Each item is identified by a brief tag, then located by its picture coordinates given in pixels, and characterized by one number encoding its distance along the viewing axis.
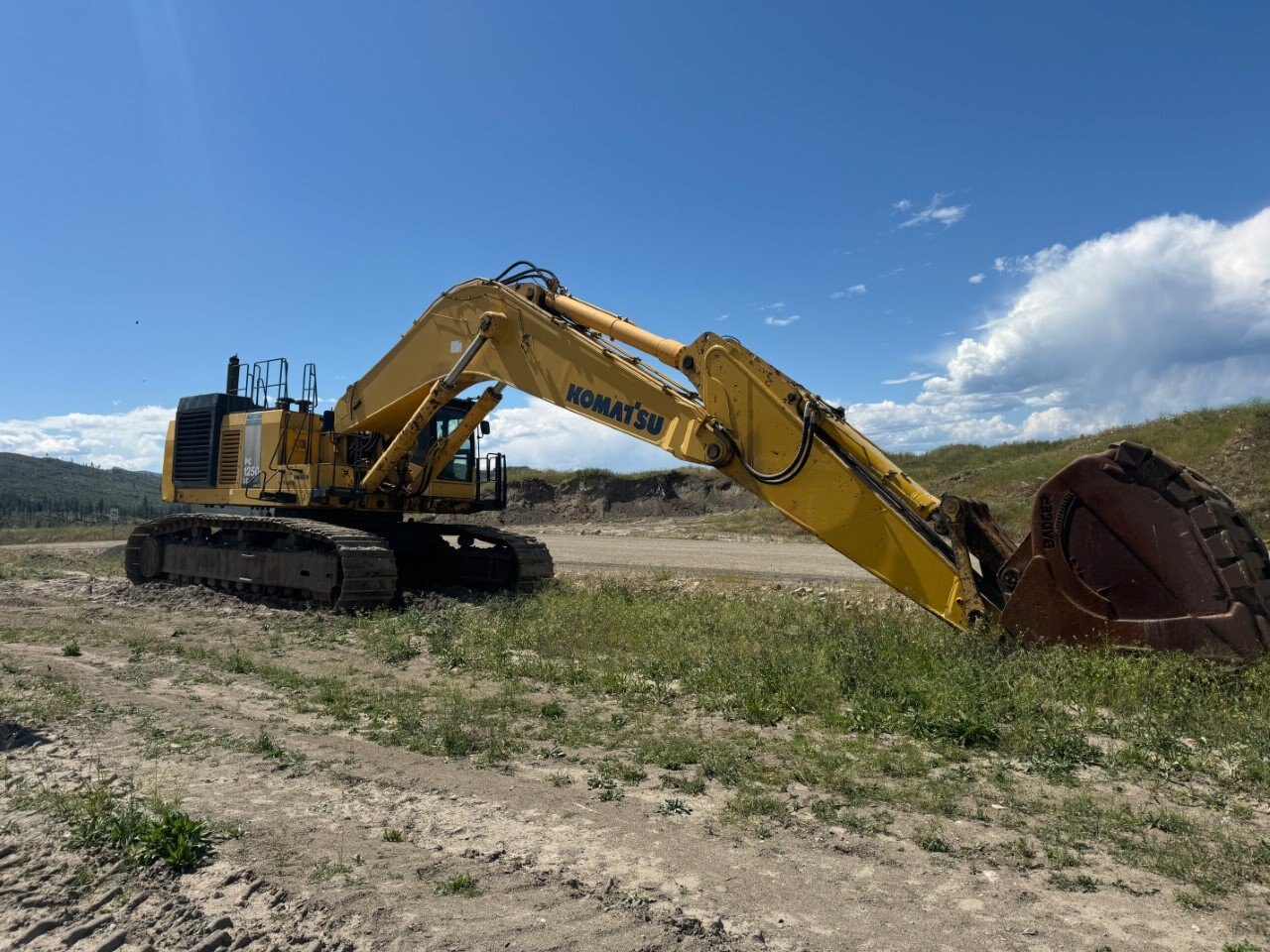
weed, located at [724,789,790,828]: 4.41
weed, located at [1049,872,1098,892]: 3.62
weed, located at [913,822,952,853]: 4.04
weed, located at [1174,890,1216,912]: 3.43
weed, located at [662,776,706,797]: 4.81
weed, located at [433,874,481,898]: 3.60
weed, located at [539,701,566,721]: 6.41
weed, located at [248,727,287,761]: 5.48
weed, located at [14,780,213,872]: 3.89
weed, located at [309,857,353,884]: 3.71
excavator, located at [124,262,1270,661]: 6.32
